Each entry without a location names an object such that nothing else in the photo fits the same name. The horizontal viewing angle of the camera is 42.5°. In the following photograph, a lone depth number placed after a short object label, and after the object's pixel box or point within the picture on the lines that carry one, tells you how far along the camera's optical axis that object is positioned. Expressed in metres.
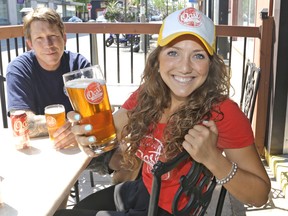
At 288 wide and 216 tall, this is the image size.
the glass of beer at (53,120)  1.82
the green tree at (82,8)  60.47
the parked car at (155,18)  46.09
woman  1.31
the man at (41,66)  2.40
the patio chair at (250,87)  2.63
